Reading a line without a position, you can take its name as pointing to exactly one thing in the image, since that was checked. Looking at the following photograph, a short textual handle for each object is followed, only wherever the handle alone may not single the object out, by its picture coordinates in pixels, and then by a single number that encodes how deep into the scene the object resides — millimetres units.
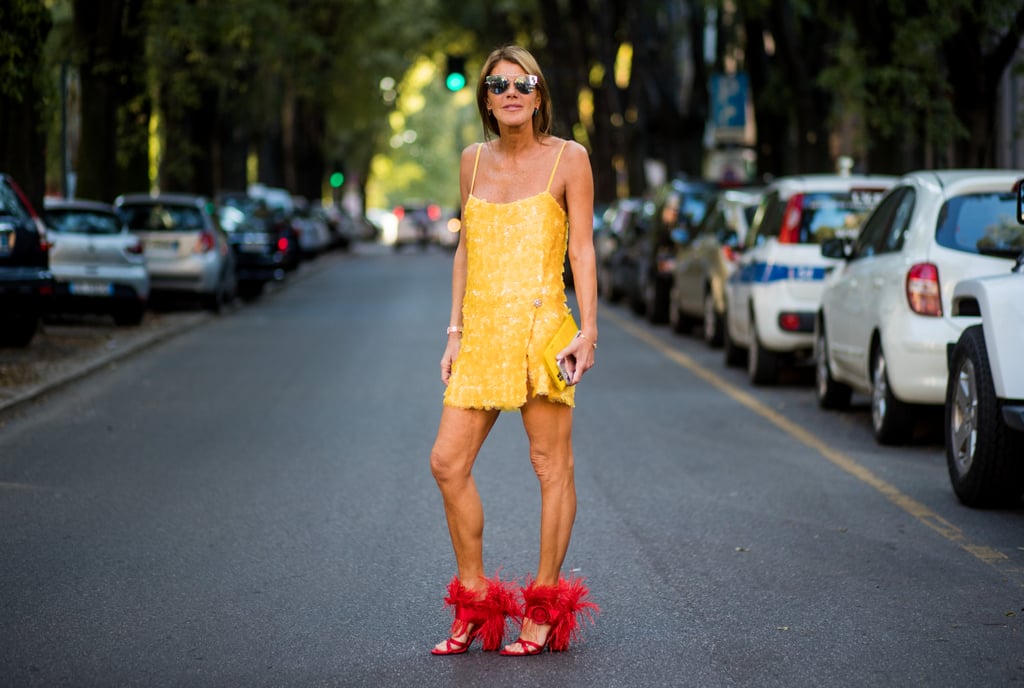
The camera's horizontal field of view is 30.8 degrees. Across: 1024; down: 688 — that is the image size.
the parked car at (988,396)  8539
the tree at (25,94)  15922
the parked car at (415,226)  68500
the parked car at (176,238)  25359
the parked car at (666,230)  23312
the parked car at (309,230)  47812
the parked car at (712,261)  18672
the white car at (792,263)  15297
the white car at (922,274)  10867
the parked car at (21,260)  16781
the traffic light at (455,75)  35906
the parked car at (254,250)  30672
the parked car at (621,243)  26719
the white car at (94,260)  21438
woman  6012
